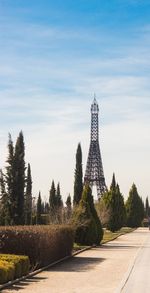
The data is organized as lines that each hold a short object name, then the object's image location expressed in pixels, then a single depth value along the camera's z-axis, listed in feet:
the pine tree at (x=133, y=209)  292.40
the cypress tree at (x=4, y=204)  121.39
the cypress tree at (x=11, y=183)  121.70
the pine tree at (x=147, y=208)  434.96
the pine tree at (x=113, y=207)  208.39
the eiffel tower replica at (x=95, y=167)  335.06
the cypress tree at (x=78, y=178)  192.75
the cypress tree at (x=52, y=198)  206.13
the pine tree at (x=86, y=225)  113.70
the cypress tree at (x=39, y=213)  202.98
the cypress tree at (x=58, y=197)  227.85
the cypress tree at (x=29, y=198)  199.60
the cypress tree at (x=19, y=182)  122.43
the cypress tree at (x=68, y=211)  150.00
